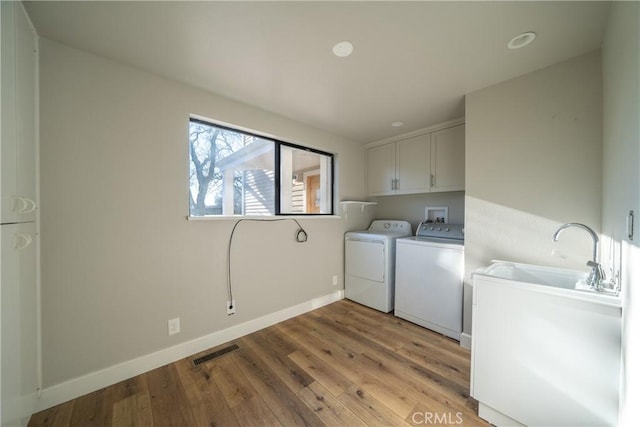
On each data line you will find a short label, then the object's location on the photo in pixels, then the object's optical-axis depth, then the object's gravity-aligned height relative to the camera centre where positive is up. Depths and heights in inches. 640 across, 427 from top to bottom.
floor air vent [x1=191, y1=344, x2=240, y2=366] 73.7 -49.5
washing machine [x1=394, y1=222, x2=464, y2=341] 87.6 -28.2
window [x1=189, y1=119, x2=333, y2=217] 82.8 +15.9
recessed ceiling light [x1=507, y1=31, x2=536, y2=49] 55.3 +44.1
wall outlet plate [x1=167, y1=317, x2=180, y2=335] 73.3 -38.0
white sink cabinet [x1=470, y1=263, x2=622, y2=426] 40.6 -28.8
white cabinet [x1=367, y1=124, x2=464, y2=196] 103.7 +25.5
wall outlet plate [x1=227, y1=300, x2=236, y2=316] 85.7 -37.1
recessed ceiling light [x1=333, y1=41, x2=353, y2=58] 58.1 +43.6
